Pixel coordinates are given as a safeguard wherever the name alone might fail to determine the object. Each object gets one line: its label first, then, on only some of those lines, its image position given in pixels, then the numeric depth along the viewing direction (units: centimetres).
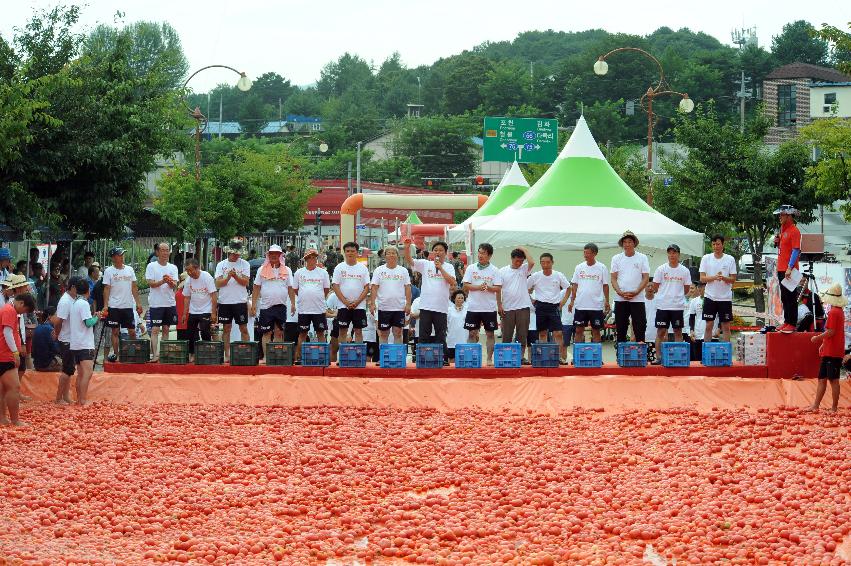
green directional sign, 4144
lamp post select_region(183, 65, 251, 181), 2886
